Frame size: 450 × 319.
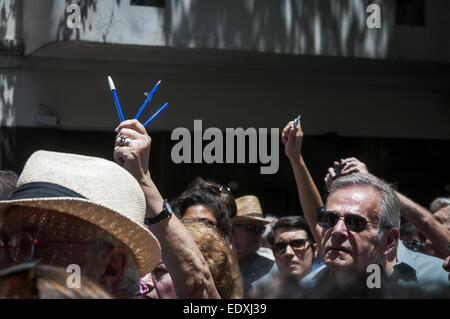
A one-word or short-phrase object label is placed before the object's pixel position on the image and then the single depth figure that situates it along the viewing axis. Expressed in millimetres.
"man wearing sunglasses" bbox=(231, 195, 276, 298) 5137
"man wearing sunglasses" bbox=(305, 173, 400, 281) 2934
